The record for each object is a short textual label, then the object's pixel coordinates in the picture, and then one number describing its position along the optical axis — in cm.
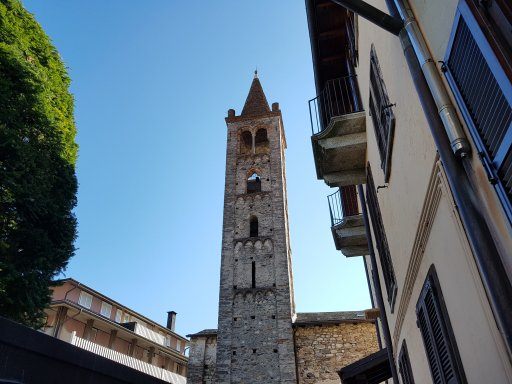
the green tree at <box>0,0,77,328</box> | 986
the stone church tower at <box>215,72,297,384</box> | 1962
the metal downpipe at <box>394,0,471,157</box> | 232
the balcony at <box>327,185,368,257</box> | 885
